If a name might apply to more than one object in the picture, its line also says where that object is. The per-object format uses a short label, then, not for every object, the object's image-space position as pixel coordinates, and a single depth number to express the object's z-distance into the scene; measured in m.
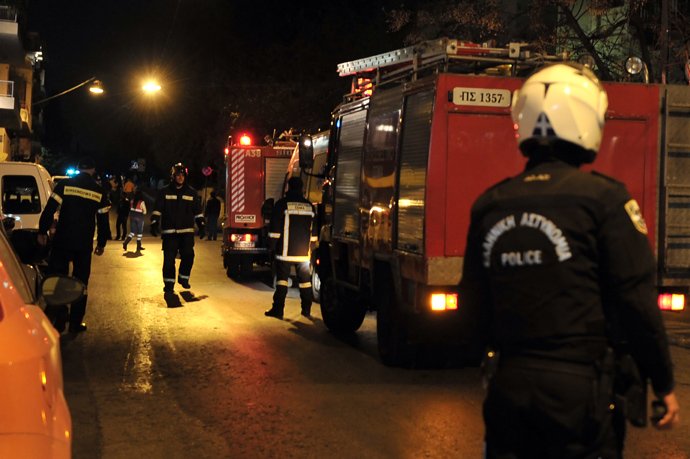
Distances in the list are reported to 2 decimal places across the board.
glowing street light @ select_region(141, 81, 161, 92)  28.64
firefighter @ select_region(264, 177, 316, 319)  11.04
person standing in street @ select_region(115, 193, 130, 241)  24.42
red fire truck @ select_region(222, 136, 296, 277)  16.19
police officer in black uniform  2.54
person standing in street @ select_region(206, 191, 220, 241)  27.58
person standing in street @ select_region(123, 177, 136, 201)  24.66
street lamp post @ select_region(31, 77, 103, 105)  28.96
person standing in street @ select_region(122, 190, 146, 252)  21.00
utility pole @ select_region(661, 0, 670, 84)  12.02
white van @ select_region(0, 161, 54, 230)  13.16
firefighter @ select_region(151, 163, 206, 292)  12.41
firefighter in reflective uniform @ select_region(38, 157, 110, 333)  9.38
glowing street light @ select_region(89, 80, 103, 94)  28.95
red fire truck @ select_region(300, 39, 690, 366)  6.92
